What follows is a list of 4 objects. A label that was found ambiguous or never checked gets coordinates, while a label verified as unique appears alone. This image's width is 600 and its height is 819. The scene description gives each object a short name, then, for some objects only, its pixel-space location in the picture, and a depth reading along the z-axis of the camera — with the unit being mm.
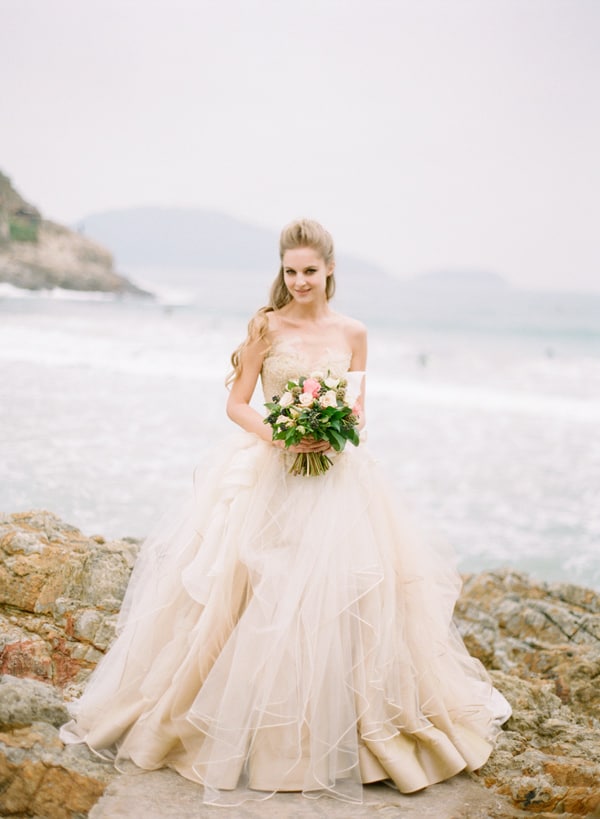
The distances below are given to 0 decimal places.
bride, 2340
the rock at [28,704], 2414
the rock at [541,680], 2453
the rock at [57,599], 3029
